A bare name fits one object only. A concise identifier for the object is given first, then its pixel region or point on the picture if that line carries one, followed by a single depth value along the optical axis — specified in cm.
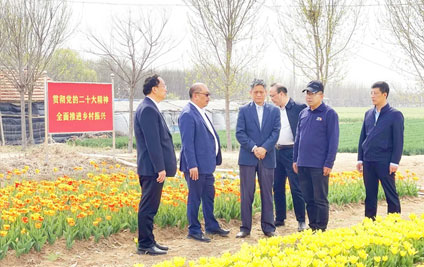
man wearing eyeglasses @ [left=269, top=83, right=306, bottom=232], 601
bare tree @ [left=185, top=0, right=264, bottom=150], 1531
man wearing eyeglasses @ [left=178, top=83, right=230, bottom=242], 526
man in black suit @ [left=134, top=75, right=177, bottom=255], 462
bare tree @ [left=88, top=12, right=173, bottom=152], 1580
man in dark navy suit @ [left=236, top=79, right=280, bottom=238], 546
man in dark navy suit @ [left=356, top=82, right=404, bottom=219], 536
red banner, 1002
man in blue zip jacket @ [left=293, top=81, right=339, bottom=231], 529
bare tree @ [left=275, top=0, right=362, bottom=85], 1351
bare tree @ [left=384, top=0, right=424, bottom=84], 1262
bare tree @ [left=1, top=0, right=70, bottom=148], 1545
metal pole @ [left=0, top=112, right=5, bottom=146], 1863
